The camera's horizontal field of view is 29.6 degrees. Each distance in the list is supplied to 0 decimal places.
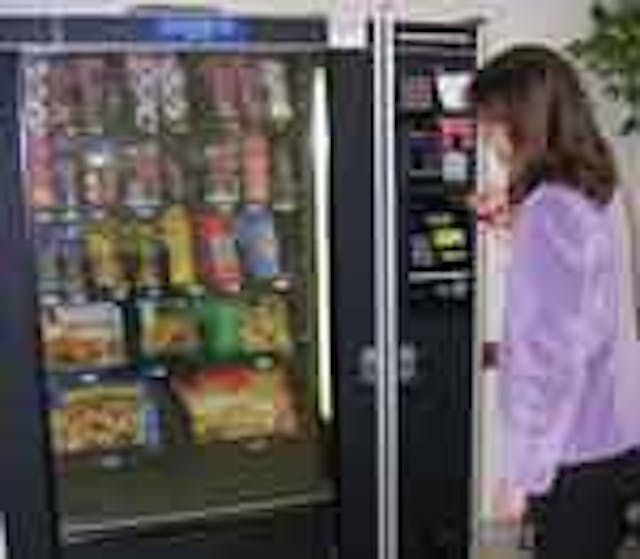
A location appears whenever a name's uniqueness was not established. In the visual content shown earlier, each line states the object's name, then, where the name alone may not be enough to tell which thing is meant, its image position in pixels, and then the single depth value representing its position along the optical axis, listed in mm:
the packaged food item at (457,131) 2842
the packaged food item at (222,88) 2920
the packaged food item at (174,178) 2924
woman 2180
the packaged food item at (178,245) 2982
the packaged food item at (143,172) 2901
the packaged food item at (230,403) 3125
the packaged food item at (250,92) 2930
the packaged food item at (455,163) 2850
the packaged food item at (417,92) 2783
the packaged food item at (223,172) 2955
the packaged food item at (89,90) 2818
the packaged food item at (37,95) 2667
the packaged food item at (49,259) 2788
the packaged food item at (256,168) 2963
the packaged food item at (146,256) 2953
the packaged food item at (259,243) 3010
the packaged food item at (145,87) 2838
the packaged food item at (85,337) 2926
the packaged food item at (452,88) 2820
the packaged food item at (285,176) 2980
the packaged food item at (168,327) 2990
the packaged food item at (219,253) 3016
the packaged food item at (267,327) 3086
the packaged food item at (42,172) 2719
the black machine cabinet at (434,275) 2805
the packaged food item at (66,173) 2824
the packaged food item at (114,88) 2852
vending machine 2719
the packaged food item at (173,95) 2848
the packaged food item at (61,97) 2777
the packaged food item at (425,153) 2805
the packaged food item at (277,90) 2924
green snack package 3084
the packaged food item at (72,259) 2859
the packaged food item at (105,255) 2896
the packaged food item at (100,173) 2873
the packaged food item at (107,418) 2982
